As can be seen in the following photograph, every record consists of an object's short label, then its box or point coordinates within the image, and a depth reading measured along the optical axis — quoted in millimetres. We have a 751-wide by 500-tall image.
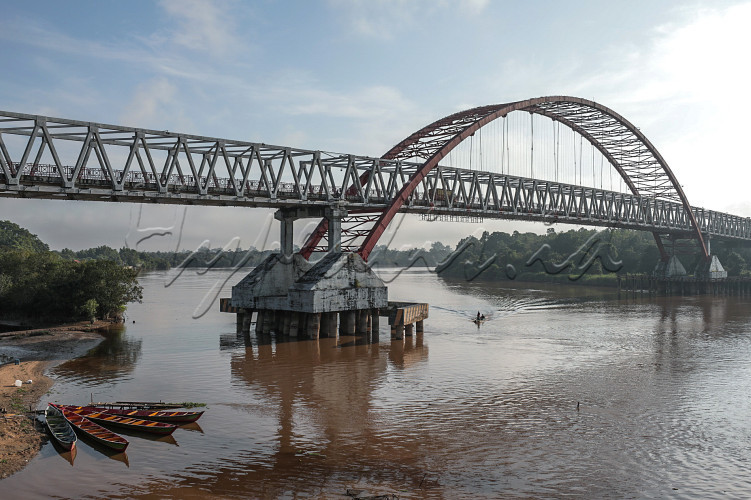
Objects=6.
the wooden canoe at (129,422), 20219
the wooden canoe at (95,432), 18688
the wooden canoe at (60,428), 18625
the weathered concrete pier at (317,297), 38844
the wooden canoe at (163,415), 21141
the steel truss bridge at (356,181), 30658
